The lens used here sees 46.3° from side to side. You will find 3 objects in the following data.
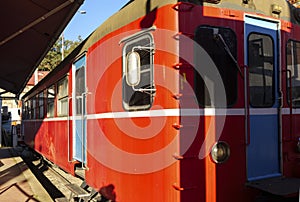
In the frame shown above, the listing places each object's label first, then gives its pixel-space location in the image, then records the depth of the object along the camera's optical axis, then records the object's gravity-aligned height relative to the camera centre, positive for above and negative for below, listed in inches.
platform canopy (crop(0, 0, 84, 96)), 221.8 +60.9
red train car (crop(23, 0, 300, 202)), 137.9 +2.9
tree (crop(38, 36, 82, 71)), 1782.7 +252.3
